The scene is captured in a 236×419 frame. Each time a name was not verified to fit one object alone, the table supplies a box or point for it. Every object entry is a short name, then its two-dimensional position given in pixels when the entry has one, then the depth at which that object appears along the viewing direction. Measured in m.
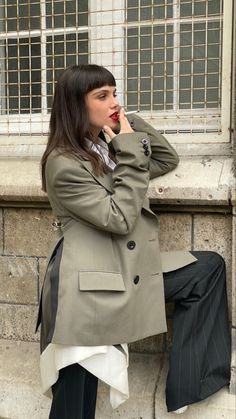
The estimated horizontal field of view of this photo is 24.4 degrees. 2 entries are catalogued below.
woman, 2.36
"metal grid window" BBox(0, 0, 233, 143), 3.19
